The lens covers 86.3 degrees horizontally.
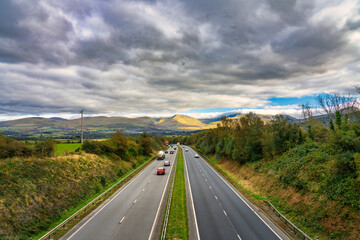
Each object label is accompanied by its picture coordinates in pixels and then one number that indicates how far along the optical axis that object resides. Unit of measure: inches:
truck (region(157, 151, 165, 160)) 2492.6
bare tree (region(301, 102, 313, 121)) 1707.7
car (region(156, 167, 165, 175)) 1499.8
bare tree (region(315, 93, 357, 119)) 1326.8
